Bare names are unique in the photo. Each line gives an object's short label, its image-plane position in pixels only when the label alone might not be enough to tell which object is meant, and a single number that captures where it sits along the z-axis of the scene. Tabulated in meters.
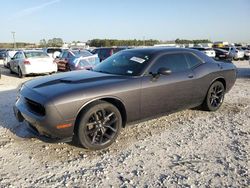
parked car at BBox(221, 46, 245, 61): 20.46
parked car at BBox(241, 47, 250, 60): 21.24
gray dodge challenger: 2.85
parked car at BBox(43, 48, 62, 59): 17.09
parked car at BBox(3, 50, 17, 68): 14.32
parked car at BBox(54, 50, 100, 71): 9.42
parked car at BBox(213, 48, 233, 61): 17.41
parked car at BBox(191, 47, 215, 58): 16.28
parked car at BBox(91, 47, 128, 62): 11.40
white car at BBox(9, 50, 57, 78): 9.69
